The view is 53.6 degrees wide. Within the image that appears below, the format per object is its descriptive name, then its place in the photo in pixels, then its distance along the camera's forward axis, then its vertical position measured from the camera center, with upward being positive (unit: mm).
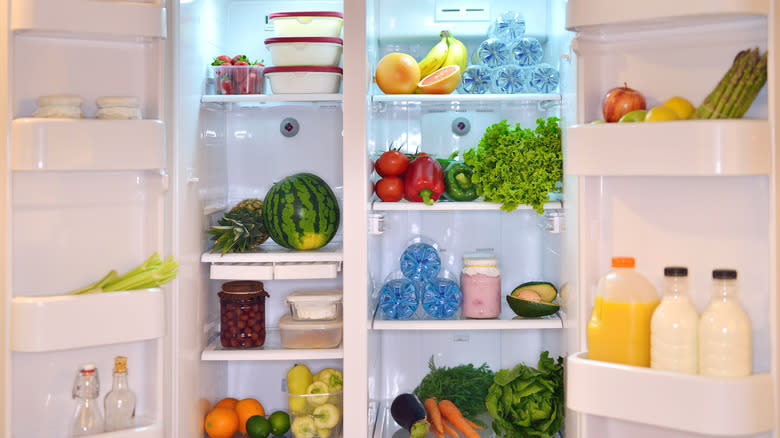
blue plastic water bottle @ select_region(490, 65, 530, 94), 2709 +505
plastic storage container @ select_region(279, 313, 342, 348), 2648 -378
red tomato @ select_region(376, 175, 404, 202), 2691 +121
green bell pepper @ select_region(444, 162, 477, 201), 2695 +141
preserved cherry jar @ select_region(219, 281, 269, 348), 2658 -312
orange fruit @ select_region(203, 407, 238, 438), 2682 -697
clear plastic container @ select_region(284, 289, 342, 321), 2666 -286
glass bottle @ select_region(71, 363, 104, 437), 2072 -492
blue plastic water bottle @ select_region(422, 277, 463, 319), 2730 -272
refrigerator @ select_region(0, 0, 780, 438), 1871 +59
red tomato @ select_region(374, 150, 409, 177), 2699 +210
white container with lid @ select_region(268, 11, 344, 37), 2713 +709
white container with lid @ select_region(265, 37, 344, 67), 2676 +605
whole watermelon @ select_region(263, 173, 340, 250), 2672 +36
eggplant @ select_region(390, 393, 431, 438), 2625 -665
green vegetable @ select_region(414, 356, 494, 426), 2824 -609
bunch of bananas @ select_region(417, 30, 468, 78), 2801 +608
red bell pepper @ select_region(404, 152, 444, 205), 2660 +147
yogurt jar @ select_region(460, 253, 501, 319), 2713 -238
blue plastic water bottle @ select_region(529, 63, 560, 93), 2682 +501
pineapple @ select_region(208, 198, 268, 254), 2695 -21
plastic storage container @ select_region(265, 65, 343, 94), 2656 +501
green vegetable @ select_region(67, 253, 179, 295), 2156 -151
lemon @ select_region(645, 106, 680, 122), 1869 +260
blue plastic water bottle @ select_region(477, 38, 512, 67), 2719 +600
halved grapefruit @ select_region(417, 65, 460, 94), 2705 +496
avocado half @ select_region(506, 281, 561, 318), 2652 -267
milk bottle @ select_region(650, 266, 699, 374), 1831 -253
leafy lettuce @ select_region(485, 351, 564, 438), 2592 -609
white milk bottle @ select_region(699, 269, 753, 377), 1779 -263
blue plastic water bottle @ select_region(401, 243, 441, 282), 2789 -146
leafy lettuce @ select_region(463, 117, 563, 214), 2580 +192
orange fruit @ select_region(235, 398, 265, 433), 2803 -678
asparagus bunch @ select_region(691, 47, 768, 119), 1812 +317
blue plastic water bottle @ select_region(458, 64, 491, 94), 2740 +510
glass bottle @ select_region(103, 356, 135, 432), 2146 -502
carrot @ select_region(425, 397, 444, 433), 2678 -670
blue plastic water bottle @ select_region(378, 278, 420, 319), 2723 -276
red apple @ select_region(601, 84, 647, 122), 1965 +306
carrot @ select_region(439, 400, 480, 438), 2666 -681
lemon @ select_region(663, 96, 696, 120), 1894 +282
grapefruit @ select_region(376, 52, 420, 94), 2676 +520
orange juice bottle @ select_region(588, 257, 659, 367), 1923 -238
